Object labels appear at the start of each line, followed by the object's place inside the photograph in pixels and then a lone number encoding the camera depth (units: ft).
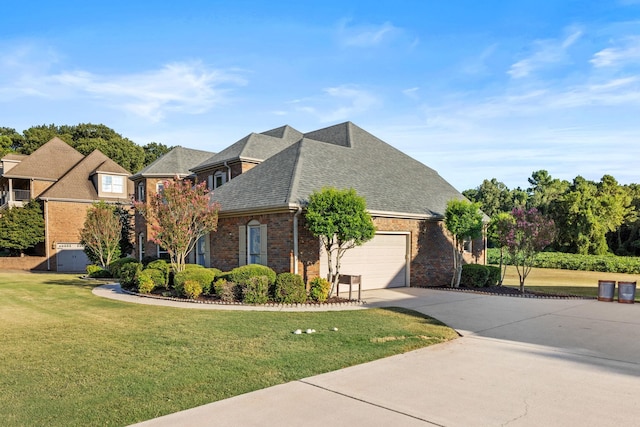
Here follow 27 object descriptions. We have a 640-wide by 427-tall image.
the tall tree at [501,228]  53.72
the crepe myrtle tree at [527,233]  52.16
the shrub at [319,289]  41.75
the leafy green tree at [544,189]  142.80
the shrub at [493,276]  58.75
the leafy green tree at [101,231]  72.02
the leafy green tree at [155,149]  210.18
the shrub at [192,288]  42.80
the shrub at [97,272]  72.79
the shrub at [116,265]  68.23
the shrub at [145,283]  47.60
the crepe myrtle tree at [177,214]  46.34
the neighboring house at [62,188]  102.22
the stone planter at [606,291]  45.34
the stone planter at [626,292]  44.21
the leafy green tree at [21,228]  96.89
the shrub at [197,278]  43.57
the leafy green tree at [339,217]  42.24
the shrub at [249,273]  41.20
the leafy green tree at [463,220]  53.57
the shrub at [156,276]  48.27
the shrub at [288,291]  40.91
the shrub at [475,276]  57.31
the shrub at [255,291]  40.27
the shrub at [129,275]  51.81
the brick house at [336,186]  46.34
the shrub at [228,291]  41.24
